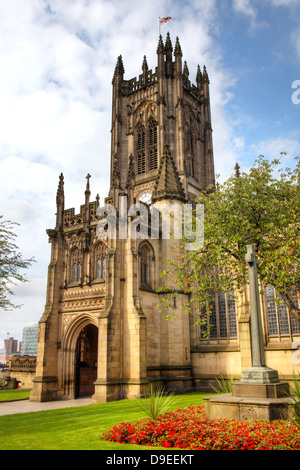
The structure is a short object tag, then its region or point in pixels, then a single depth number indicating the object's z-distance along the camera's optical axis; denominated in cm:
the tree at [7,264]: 2377
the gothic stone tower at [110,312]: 2302
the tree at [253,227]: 1691
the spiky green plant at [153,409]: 1174
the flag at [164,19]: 4838
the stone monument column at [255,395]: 1084
